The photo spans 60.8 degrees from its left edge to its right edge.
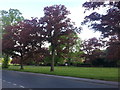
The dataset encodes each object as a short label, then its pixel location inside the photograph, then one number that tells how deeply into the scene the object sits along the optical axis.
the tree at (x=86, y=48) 32.46
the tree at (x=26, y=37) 15.54
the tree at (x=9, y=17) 26.76
